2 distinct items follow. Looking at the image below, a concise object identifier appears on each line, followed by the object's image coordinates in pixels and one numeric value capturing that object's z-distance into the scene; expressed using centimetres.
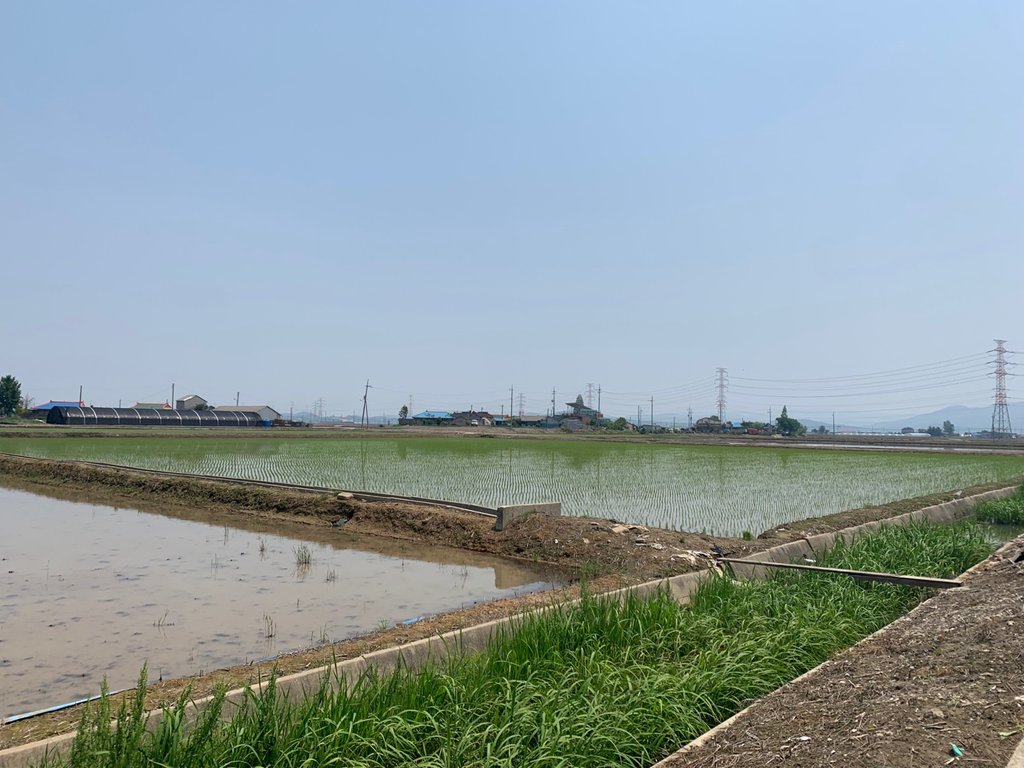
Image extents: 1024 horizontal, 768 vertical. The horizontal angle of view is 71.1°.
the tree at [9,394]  6831
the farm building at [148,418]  6066
